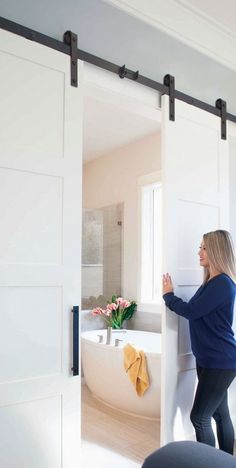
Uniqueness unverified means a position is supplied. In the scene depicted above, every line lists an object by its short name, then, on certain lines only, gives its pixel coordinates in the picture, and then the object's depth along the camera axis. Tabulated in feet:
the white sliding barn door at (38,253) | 6.09
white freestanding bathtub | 10.85
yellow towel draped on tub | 10.81
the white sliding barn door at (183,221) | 8.31
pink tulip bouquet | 14.91
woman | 7.39
